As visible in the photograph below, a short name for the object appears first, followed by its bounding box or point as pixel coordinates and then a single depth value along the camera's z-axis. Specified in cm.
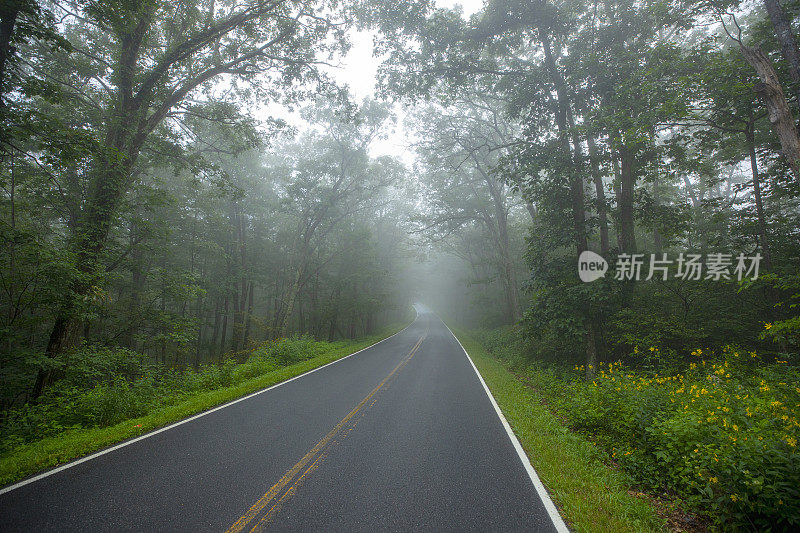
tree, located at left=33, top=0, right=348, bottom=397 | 729
